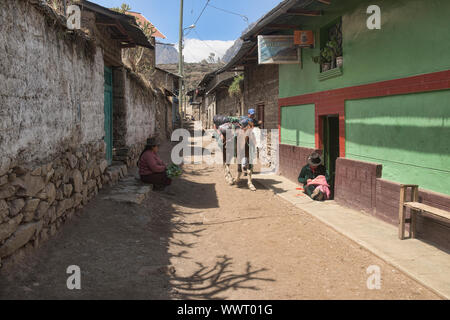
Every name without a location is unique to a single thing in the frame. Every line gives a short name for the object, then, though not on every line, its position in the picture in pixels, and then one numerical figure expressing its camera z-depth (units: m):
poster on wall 8.83
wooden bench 4.83
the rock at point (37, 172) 3.65
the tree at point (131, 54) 10.62
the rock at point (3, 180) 3.06
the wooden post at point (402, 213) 4.90
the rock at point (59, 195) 4.33
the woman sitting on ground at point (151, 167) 7.34
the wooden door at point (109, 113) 8.16
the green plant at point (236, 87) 16.17
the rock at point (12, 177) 3.26
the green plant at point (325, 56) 7.79
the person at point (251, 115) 9.20
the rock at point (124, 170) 8.04
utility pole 22.83
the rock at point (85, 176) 5.39
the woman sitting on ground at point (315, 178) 7.68
